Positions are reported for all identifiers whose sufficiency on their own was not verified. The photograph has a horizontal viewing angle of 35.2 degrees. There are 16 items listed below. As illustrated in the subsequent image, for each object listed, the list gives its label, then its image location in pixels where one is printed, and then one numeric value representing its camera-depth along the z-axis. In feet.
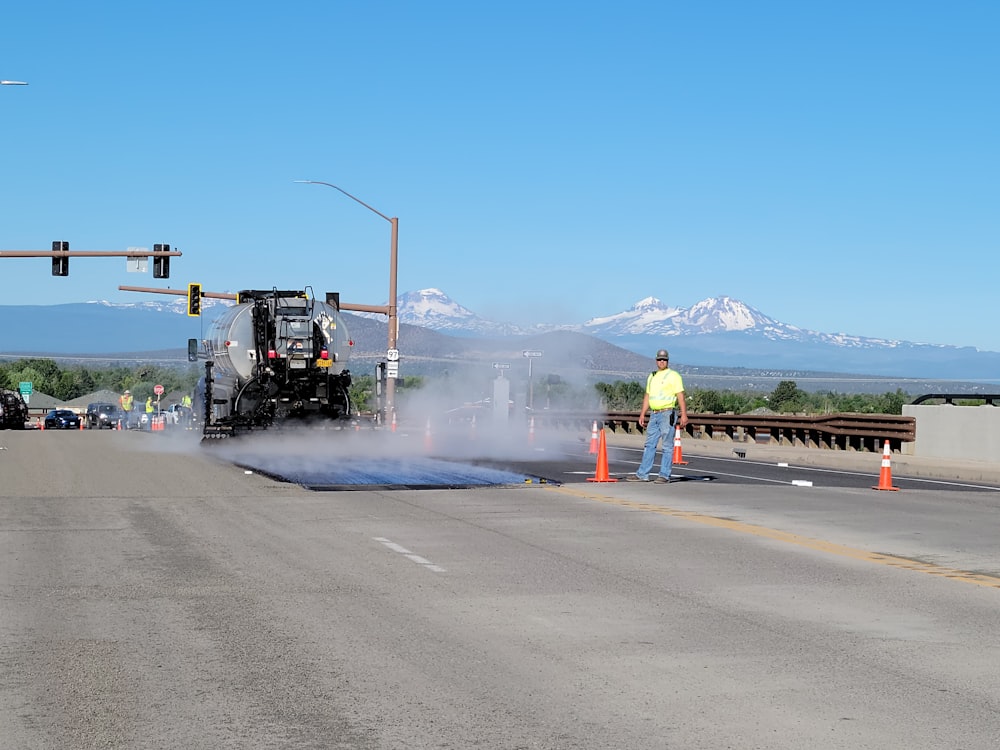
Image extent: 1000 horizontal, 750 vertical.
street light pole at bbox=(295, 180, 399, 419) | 172.65
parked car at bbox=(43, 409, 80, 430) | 308.19
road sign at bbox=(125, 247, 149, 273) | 151.33
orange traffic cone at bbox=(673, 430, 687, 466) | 103.13
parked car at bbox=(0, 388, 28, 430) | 266.73
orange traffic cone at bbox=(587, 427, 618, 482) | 78.59
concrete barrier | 103.19
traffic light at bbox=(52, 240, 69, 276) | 145.48
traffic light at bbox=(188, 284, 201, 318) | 179.42
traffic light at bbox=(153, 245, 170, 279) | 152.76
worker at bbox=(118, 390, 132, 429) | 324.60
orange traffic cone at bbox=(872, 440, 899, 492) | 75.20
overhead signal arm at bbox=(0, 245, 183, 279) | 144.36
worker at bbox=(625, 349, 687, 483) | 75.66
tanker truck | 120.26
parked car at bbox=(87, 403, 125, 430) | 316.60
